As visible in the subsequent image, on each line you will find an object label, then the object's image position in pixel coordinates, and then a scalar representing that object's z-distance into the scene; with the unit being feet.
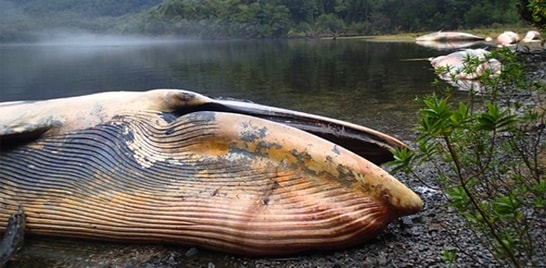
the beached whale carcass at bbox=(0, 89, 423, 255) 10.59
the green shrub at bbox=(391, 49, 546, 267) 5.53
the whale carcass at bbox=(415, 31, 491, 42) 144.78
